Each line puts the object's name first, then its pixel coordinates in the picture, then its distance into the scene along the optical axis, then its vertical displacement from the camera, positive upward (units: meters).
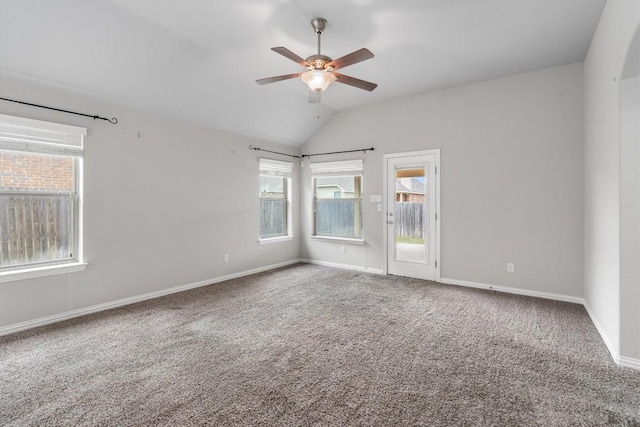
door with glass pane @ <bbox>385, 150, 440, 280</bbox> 4.93 -0.01
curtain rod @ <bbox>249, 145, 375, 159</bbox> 5.51 +1.16
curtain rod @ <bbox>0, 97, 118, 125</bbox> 3.03 +1.10
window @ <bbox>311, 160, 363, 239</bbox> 5.84 +0.29
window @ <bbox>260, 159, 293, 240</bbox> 5.86 +0.29
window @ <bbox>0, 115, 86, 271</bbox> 3.08 +0.22
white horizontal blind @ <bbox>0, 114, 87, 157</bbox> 3.01 +0.79
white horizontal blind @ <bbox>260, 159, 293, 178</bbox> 5.75 +0.88
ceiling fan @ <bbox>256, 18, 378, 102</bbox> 2.69 +1.33
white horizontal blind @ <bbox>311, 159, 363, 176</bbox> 5.71 +0.87
